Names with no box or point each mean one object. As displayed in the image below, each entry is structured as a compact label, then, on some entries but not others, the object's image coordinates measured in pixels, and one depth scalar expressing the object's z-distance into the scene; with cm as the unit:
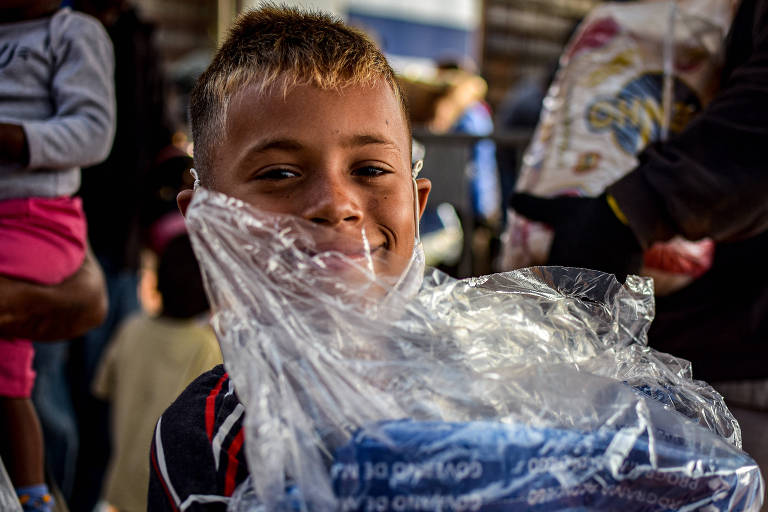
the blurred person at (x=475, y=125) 486
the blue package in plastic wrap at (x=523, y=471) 71
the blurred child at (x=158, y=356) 260
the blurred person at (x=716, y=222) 136
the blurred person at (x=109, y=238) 248
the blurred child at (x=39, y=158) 153
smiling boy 98
